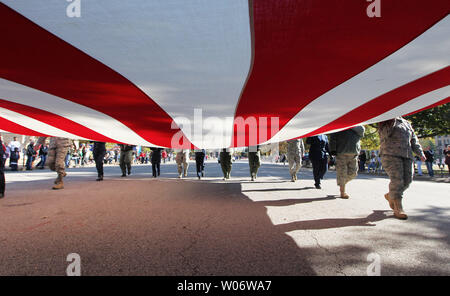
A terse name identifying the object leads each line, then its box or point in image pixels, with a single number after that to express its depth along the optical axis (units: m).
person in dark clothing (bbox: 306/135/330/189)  6.13
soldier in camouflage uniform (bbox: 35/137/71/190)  5.47
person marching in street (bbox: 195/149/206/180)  9.01
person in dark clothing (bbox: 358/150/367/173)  15.82
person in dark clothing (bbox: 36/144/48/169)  14.41
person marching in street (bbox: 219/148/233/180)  8.53
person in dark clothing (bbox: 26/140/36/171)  13.42
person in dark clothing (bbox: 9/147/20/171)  12.62
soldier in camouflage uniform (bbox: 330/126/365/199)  4.73
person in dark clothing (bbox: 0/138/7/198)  4.57
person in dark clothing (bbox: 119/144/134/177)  9.45
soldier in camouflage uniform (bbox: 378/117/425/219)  3.29
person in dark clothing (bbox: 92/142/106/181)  7.75
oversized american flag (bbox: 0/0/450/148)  1.27
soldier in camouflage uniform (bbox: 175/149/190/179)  9.56
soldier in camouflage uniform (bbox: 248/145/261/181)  8.15
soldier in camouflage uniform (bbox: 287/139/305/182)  7.88
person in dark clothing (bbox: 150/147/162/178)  9.50
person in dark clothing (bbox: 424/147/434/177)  11.77
